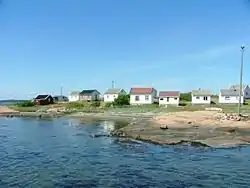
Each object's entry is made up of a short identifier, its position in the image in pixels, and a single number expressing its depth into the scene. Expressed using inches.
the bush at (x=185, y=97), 2622.1
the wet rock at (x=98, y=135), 951.3
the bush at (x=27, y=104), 2489.7
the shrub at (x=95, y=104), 2294.3
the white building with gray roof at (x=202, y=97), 2286.4
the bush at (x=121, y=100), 2282.9
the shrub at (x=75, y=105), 2289.5
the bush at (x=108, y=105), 2206.3
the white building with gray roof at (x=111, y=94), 2602.2
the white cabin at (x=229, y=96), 2272.8
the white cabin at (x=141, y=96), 2335.9
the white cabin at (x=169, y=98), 2276.3
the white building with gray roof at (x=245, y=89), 2434.5
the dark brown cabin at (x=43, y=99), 2561.3
